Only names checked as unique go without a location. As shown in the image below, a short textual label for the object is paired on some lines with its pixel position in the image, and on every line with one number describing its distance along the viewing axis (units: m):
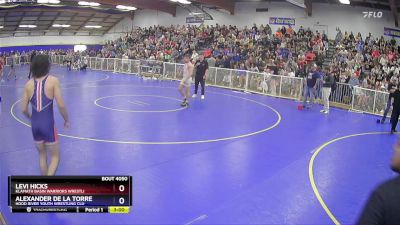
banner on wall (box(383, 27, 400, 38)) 23.74
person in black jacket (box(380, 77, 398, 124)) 13.49
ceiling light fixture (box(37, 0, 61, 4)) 31.13
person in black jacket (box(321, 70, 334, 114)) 15.85
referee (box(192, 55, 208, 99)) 17.66
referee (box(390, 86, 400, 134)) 12.69
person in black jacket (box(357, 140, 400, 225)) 2.20
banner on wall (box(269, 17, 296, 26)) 29.70
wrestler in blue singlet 5.68
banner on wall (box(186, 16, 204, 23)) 36.16
